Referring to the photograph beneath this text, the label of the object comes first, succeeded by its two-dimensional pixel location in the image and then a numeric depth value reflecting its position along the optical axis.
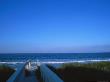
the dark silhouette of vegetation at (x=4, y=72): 4.65
